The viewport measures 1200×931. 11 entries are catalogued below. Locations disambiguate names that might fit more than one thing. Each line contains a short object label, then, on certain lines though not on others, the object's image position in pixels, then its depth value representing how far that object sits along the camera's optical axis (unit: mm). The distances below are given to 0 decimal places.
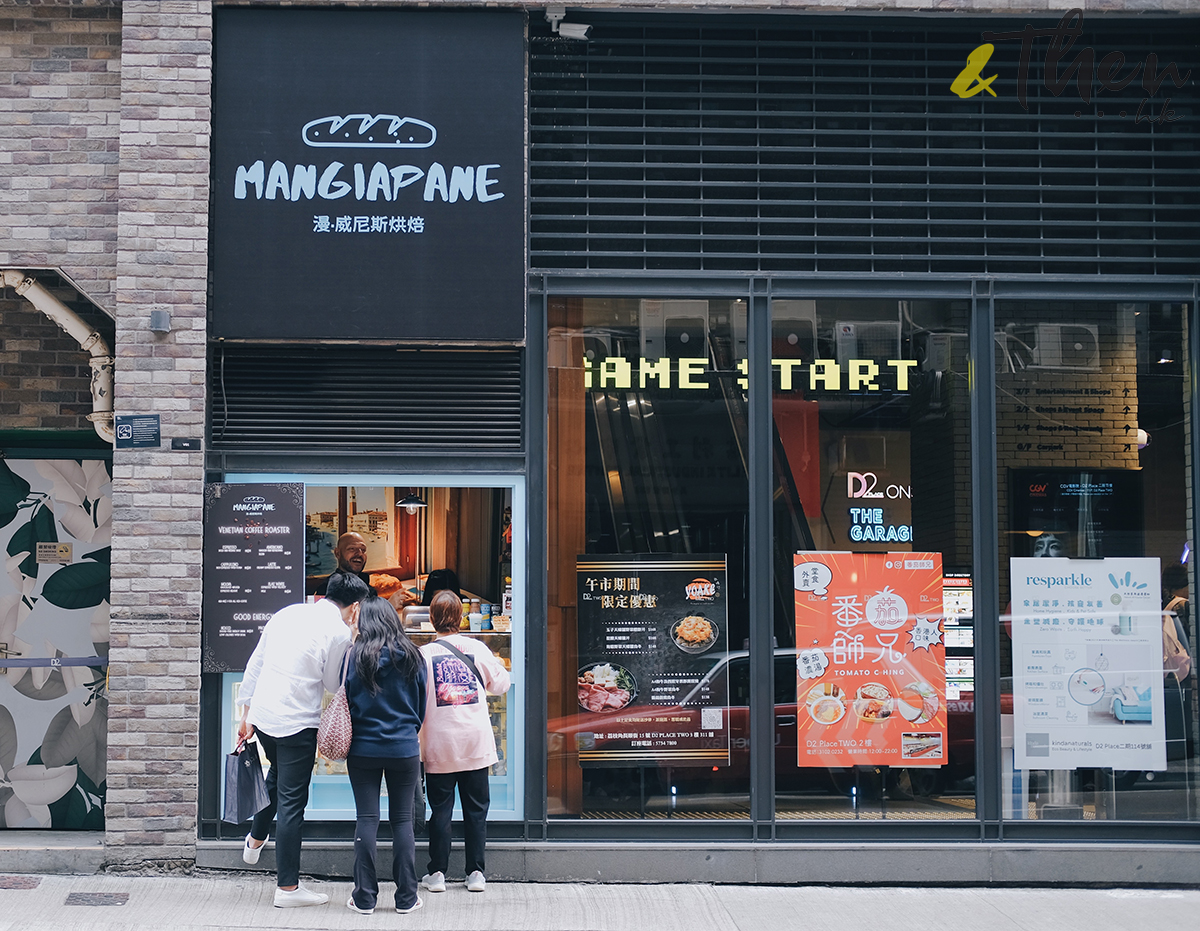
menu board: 7227
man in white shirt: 6453
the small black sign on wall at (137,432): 7199
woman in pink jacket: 6617
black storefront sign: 7340
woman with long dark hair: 6297
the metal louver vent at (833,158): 7598
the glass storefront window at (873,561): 7465
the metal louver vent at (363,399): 7441
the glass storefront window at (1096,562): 7539
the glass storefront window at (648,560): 7418
